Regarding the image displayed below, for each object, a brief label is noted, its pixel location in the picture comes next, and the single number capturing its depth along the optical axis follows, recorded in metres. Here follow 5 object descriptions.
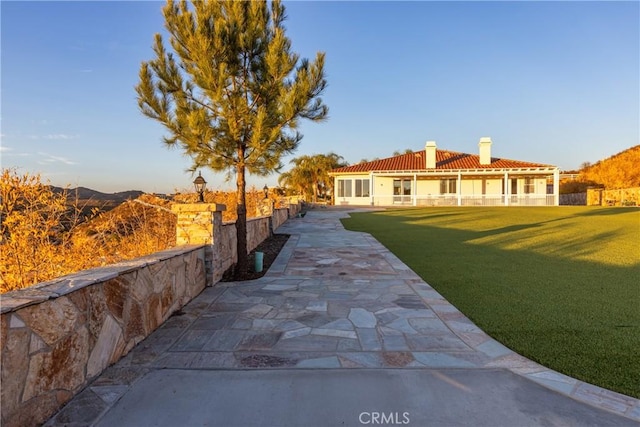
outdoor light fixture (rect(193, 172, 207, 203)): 5.72
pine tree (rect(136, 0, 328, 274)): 5.46
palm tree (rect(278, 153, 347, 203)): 34.47
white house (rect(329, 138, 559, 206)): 28.67
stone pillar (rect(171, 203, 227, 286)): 5.46
